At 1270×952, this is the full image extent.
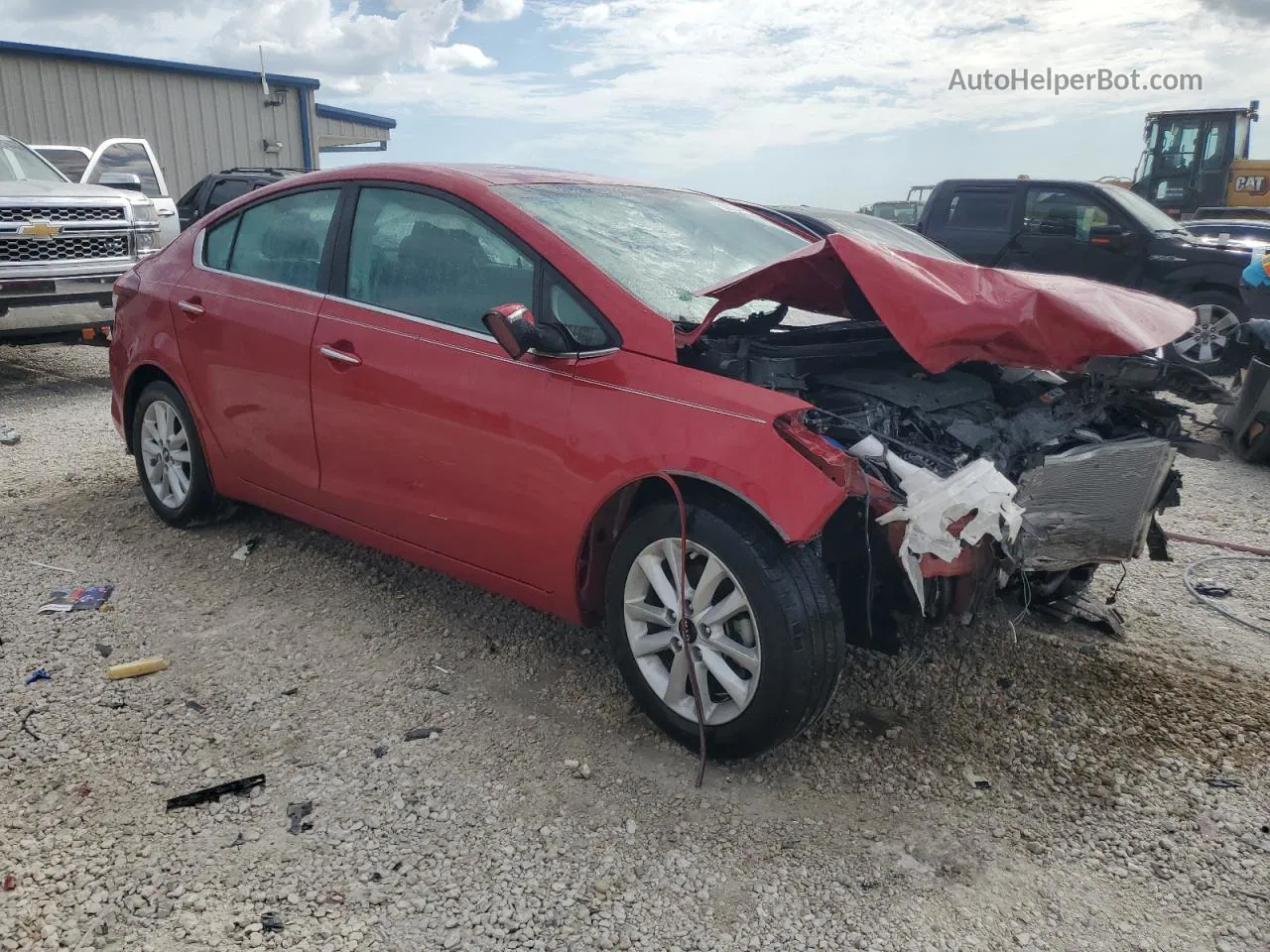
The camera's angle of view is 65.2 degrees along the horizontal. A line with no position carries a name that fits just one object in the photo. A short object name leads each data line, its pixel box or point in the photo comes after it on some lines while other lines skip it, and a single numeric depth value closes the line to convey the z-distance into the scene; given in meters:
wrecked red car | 2.71
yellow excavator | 17.05
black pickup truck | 10.15
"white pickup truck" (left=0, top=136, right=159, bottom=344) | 7.55
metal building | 17.81
